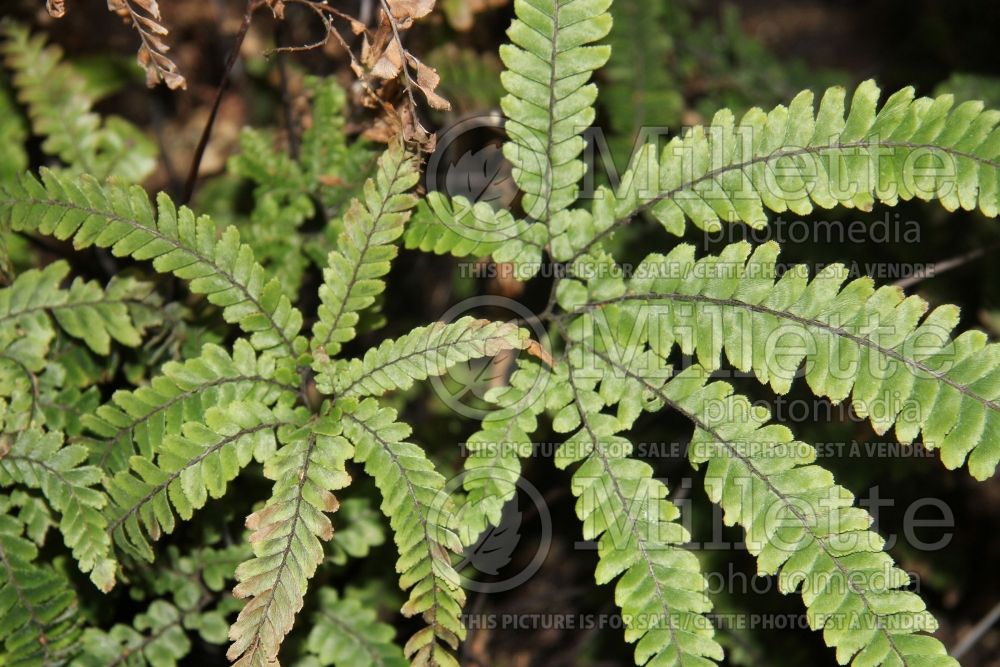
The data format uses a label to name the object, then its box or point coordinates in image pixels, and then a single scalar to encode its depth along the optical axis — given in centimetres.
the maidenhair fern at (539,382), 65
